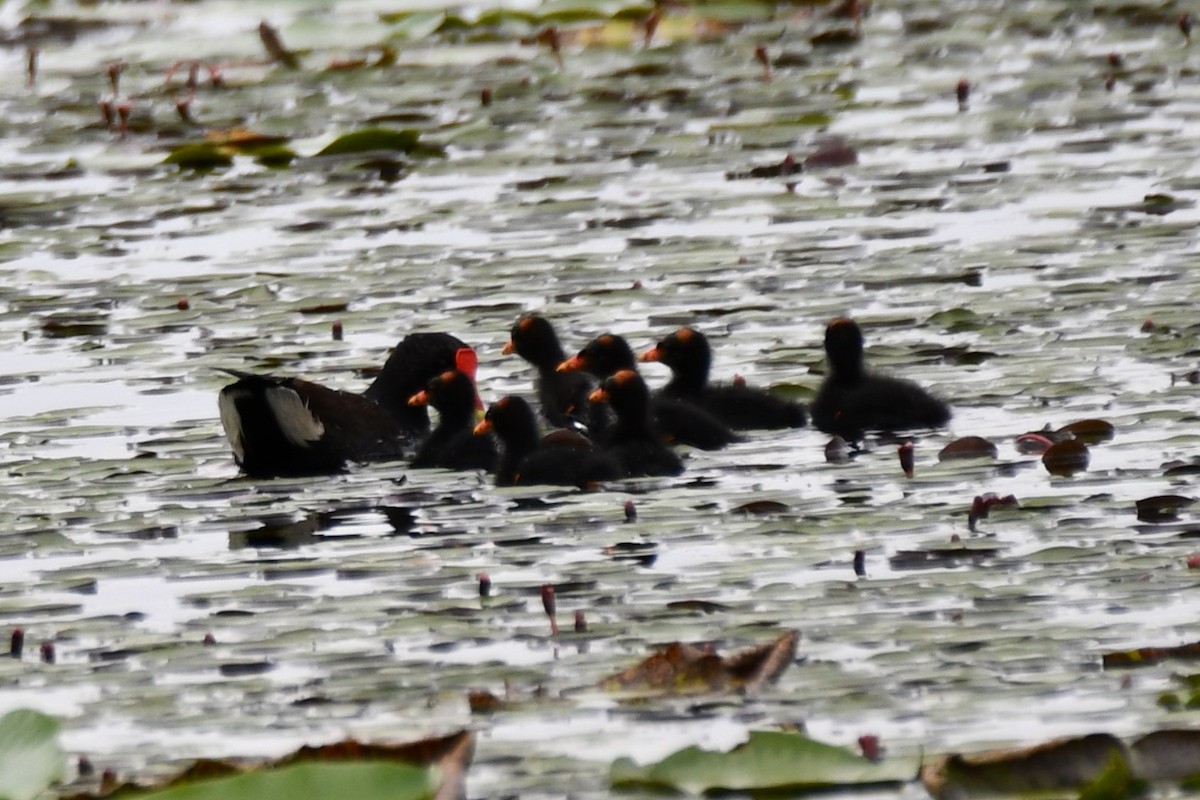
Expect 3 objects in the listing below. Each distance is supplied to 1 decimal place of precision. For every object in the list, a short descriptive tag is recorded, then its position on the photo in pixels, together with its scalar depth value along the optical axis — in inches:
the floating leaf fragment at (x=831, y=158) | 1177.4
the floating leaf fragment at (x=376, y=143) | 1226.0
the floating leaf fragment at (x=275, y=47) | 1598.2
